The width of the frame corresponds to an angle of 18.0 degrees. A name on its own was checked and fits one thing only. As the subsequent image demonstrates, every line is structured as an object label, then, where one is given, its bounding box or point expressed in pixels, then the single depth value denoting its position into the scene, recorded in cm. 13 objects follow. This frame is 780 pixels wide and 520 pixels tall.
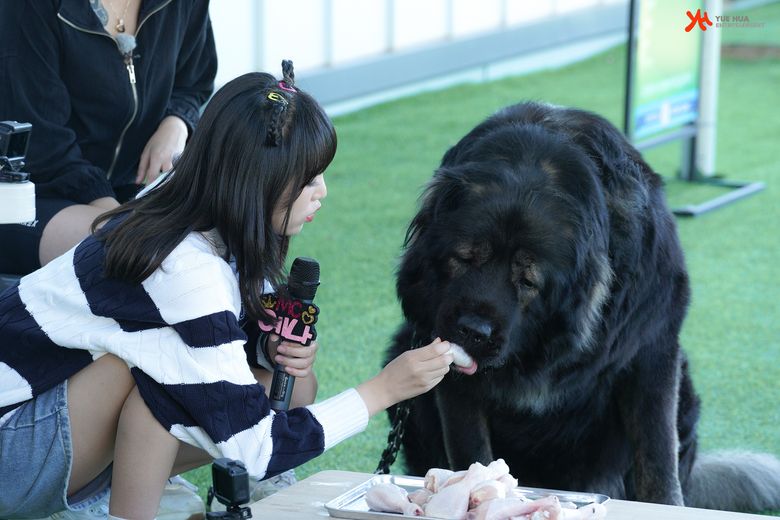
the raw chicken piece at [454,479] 343
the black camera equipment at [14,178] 354
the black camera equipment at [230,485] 321
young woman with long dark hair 347
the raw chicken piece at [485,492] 337
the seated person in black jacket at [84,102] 396
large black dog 367
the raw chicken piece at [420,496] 342
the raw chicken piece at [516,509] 332
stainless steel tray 340
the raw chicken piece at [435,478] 345
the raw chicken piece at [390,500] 338
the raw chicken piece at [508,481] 343
